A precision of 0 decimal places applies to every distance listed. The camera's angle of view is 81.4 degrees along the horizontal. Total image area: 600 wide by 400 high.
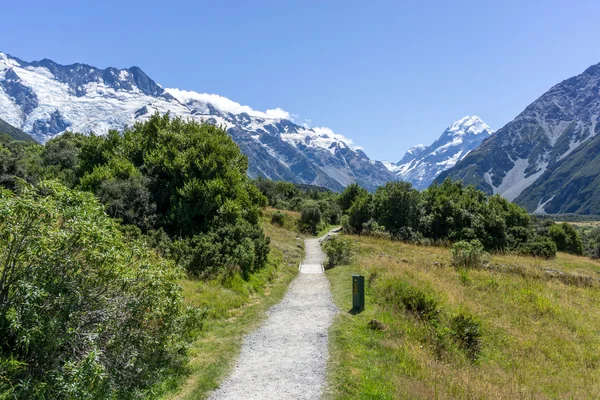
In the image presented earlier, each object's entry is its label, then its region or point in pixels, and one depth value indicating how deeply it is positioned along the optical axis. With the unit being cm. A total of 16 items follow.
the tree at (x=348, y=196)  6844
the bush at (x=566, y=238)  6203
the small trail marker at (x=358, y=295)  1309
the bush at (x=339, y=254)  2336
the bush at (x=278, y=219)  4928
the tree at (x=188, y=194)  1828
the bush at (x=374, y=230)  3791
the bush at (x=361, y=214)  4608
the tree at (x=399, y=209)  4156
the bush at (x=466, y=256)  2109
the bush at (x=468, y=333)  1099
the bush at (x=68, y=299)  528
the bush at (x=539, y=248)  3765
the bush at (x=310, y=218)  5021
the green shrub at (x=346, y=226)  4374
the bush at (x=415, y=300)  1244
